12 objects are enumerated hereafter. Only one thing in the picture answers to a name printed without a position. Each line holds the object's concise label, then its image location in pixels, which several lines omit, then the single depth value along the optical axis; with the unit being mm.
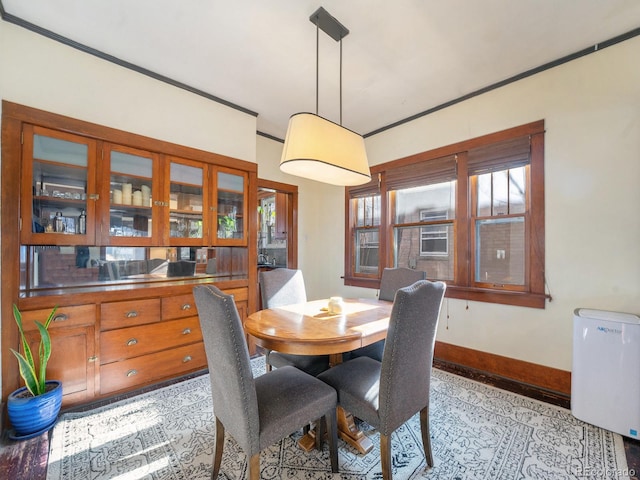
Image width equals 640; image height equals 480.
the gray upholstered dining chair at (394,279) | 2582
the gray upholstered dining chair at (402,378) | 1350
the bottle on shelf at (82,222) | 2221
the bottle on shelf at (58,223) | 2139
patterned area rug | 1565
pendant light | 1818
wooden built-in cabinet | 1975
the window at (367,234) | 3973
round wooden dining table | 1495
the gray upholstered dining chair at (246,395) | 1220
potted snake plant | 1799
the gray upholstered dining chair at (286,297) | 2053
